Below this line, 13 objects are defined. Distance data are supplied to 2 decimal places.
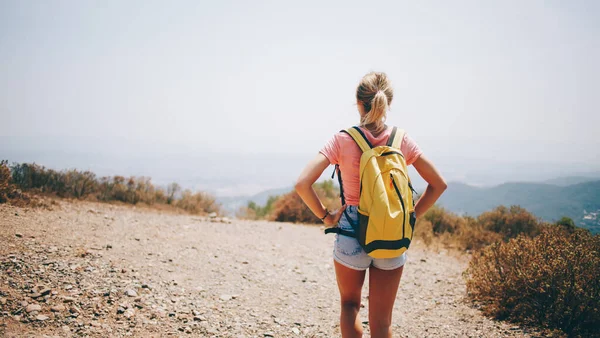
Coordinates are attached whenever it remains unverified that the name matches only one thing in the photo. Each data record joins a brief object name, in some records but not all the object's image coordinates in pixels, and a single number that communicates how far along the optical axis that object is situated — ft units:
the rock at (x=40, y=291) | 11.24
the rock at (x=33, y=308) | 10.52
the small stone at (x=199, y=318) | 12.00
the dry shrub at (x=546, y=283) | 12.07
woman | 6.76
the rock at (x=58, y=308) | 10.78
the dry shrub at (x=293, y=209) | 37.06
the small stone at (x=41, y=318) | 10.23
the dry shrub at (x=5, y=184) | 21.16
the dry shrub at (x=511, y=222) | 29.09
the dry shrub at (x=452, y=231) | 27.86
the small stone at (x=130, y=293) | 12.55
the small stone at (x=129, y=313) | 11.26
